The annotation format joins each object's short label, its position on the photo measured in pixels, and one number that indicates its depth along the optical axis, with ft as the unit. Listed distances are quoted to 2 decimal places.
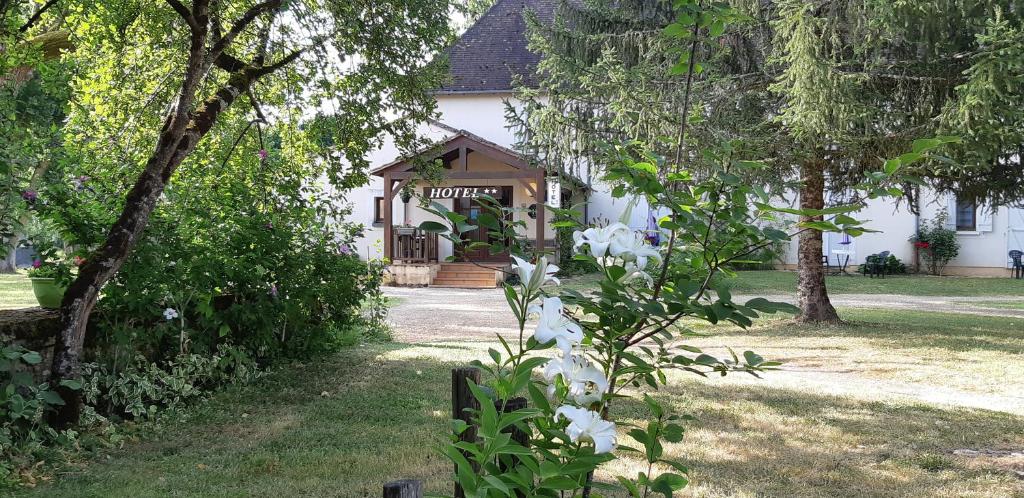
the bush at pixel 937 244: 75.46
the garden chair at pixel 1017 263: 73.92
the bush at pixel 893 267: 76.07
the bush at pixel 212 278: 16.69
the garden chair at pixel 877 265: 74.84
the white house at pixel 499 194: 73.15
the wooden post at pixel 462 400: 5.85
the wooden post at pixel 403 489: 4.49
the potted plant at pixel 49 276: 16.05
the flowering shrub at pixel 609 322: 4.42
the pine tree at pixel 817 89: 26.37
